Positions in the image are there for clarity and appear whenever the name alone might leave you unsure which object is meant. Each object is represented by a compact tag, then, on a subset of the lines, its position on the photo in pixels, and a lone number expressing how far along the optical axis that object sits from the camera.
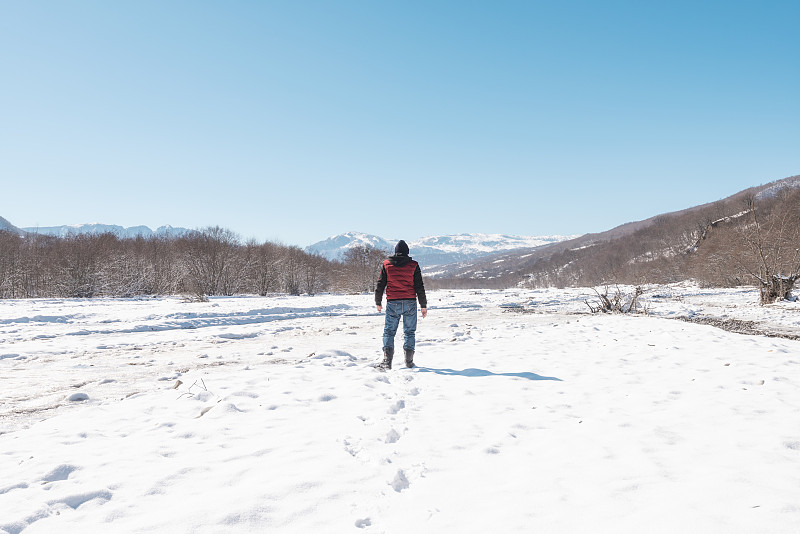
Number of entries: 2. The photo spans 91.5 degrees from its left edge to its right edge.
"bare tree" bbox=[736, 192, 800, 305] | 20.33
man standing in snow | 7.97
